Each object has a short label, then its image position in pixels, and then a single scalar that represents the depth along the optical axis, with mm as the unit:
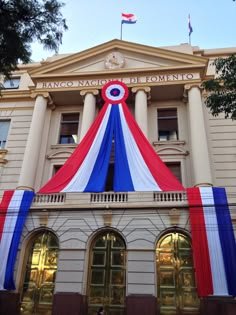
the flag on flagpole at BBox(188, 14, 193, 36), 21953
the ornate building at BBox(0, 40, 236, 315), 13086
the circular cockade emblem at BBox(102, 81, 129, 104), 15156
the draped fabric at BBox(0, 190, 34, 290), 13156
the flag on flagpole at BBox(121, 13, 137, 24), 21359
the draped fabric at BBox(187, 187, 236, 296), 11930
